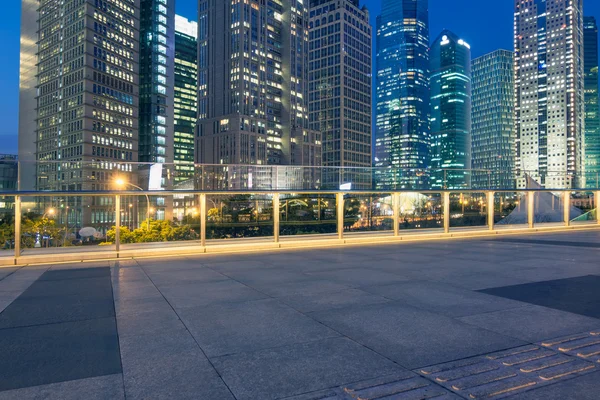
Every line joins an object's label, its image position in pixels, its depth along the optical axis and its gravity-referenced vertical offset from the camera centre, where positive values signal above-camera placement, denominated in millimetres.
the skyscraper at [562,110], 189125 +42883
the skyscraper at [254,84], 154000 +46024
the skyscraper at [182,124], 193750 +37143
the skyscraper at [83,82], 115625 +35313
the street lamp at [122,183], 14000 +676
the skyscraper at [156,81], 142375 +42378
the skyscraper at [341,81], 179125 +53344
